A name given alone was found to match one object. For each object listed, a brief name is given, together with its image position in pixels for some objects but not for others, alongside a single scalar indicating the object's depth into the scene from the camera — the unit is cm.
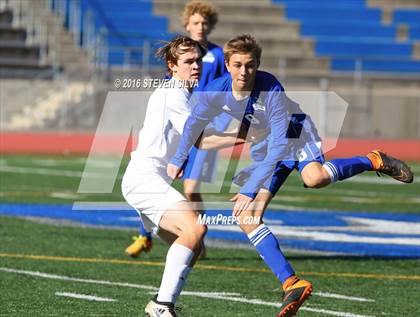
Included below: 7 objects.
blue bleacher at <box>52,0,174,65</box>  2534
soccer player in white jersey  610
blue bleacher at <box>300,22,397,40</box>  2839
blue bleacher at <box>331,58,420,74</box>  2714
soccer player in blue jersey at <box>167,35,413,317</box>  653
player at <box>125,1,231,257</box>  916
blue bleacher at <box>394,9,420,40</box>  2961
